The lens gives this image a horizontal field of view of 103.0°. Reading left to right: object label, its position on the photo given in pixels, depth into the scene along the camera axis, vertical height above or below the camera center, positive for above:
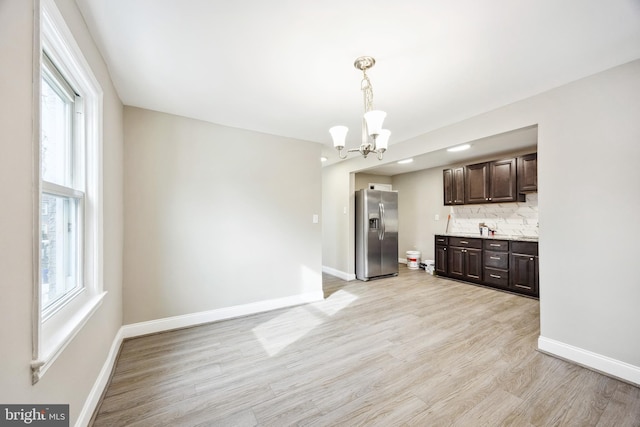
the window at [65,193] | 1.10 +0.14
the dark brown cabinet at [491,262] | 4.00 -0.86
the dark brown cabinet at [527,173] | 4.02 +0.65
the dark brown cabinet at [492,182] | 4.33 +0.57
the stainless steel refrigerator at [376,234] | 5.06 -0.40
